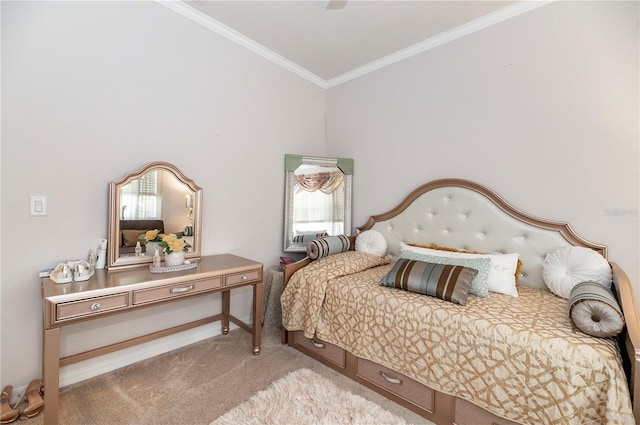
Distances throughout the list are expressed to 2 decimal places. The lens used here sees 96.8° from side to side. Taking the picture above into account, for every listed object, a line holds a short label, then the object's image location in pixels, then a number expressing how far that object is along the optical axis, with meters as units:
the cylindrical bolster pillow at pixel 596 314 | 1.21
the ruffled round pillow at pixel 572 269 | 1.67
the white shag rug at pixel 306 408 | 1.50
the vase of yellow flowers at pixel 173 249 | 1.93
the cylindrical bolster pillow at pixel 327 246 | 2.40
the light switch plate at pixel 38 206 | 1.64
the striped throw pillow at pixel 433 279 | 1.66
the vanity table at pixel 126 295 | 1.33
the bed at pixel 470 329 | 1.16
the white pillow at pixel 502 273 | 1.84
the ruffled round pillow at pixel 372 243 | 2.72
